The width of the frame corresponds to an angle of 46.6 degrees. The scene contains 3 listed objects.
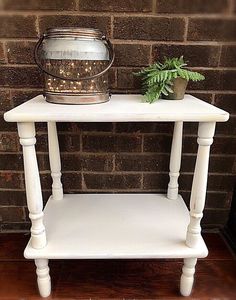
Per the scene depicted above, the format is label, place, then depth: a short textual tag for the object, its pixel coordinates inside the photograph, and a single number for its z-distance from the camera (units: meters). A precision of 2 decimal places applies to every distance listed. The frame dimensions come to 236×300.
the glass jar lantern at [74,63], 0.68
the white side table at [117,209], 0.61
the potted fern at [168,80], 0.71
